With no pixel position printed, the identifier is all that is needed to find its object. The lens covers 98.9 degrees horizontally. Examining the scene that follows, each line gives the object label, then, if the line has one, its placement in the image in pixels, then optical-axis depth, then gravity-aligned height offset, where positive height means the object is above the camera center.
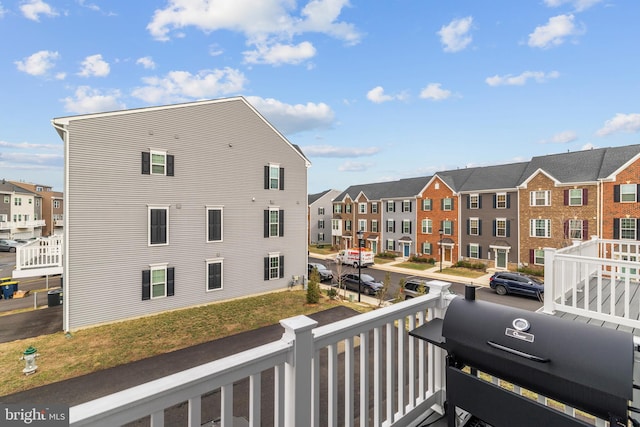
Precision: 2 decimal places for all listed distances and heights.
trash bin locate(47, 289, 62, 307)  13.38 -4.19
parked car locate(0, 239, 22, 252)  29.58 -3.57
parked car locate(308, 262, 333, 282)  19.94 -4.52
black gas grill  1.55 -0.97
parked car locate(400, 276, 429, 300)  15.59 -4.58
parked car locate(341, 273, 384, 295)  16.41 -4.53
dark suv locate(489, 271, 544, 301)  15.63 -4.31
